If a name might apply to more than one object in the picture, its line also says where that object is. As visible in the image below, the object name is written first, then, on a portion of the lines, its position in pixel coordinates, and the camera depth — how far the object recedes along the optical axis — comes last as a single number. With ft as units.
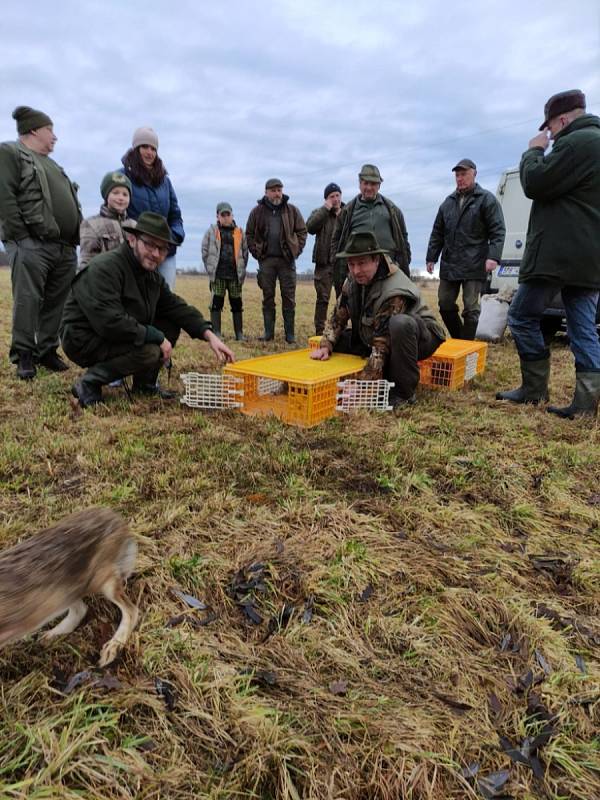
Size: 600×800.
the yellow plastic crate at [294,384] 12.32
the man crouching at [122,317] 12.98
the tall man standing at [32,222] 15.30
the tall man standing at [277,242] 25.50
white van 27.76
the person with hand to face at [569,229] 12.60
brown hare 4.64
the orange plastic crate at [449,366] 16.31
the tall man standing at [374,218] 20.70
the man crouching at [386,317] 13.97
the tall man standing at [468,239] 20.94
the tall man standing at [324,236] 25.62
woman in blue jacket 16.49
